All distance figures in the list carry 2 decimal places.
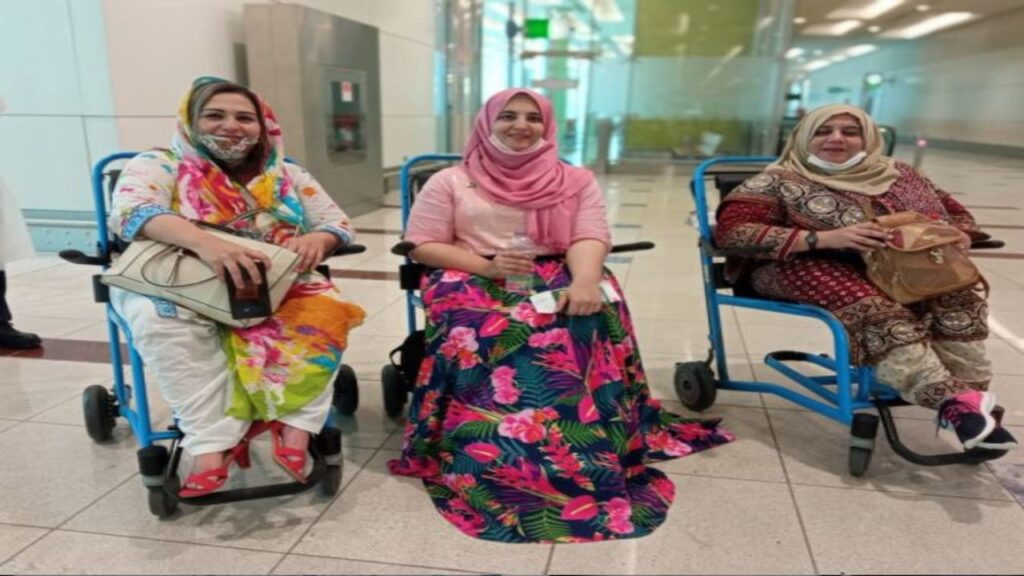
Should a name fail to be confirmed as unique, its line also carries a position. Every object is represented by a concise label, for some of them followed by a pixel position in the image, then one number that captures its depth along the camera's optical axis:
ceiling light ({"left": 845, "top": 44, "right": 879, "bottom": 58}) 23.28
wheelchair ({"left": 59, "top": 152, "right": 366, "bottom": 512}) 1.67
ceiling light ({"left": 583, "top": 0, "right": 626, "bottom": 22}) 12.41
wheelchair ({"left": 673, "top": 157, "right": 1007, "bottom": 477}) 1.92
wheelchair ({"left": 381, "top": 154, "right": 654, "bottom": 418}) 2.18
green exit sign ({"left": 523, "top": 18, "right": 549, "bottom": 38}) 11.76
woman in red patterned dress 1.89
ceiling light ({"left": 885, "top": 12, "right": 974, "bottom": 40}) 17.14
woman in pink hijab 1.74
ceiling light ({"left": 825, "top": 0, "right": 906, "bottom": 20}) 15.57
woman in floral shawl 1.67
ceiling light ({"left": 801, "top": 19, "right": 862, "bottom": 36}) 18.59
